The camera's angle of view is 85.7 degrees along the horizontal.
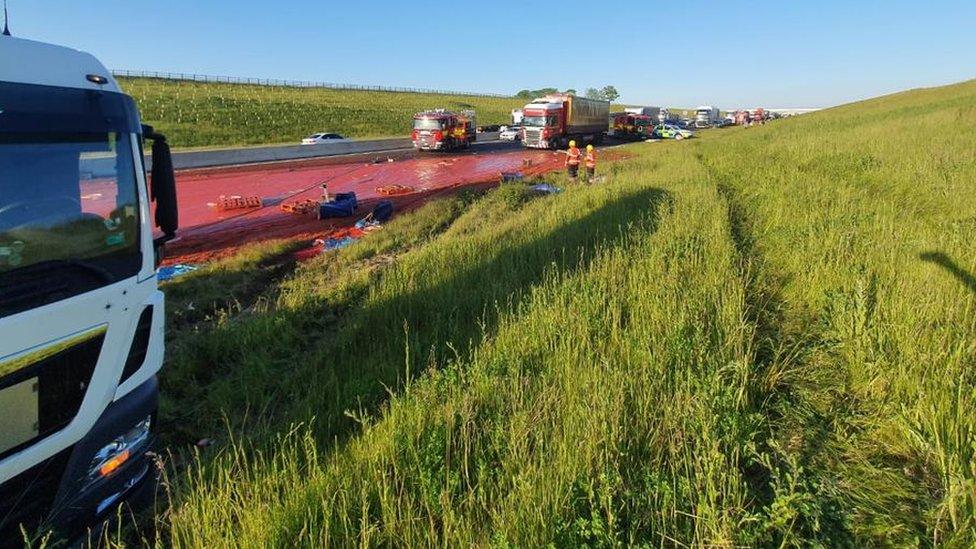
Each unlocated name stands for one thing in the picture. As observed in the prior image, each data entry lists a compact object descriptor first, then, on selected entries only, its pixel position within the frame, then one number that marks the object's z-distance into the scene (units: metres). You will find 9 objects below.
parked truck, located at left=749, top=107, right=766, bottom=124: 82.06
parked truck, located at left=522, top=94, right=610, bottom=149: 37.19
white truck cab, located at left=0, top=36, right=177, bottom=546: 2.25
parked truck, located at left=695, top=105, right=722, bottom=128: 76.44
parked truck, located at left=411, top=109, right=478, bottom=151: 34.09
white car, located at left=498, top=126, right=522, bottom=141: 45.30
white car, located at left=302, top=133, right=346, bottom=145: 37.97
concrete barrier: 24.12
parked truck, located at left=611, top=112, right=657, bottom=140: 51.72
